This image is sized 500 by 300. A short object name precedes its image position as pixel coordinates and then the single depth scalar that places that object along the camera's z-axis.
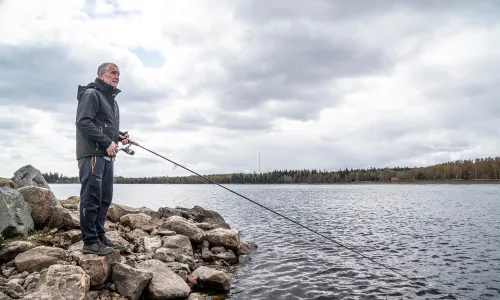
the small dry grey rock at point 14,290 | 6.66
